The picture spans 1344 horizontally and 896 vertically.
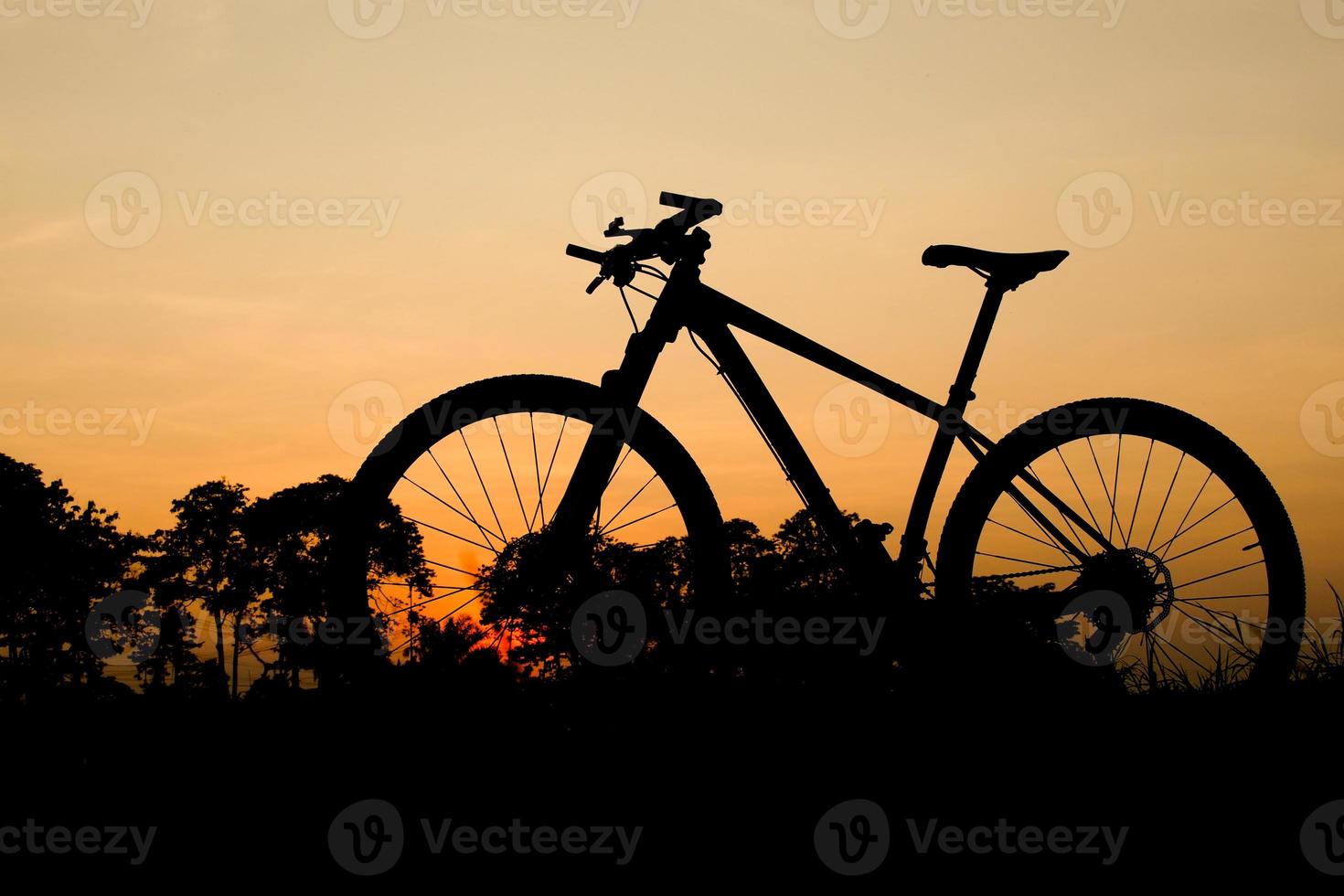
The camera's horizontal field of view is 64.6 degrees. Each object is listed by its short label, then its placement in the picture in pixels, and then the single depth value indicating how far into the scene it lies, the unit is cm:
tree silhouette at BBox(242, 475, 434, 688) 3040
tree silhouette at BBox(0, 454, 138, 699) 2870
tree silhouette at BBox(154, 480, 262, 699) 3575
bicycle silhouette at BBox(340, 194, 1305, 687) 387
